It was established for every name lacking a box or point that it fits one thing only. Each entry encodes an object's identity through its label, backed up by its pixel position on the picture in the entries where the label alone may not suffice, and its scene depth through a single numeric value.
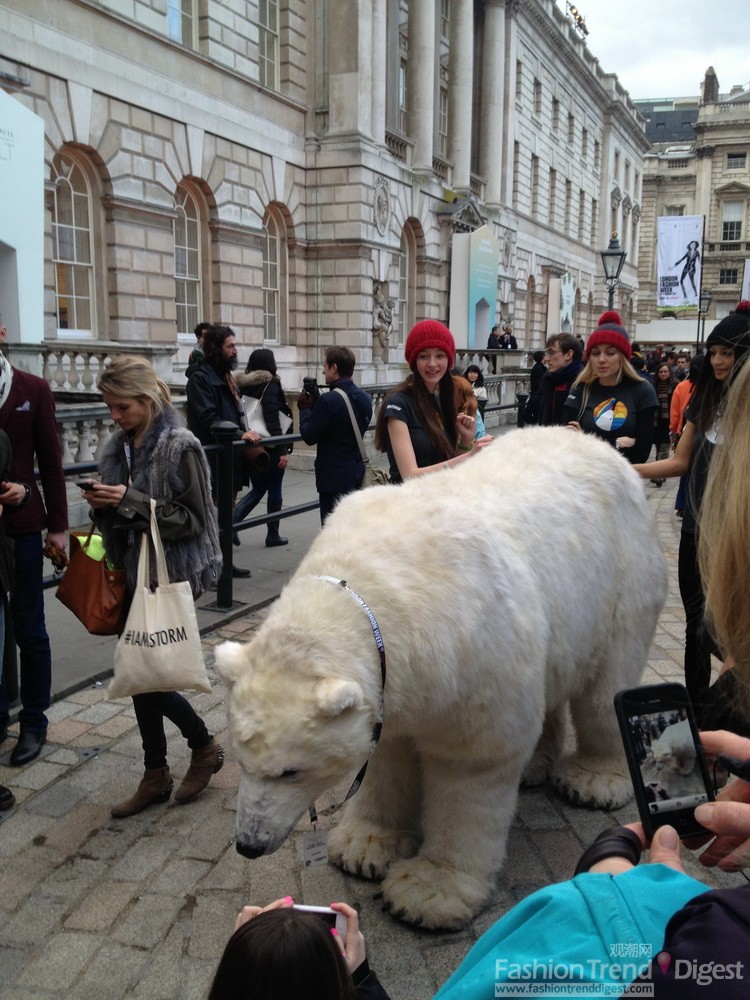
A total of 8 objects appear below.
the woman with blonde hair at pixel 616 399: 5.21
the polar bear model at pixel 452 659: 2.34
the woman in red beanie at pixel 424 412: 4.61
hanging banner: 22.23
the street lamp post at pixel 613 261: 18.22
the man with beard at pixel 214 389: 7.38
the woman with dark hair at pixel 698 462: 3.94
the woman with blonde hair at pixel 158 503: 3.54
